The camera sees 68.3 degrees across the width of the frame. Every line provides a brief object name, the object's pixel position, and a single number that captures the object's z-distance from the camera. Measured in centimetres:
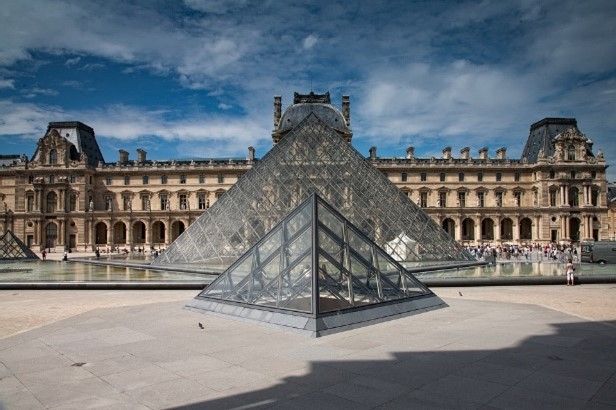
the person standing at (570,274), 1526
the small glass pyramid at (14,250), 3028
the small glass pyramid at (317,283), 805
